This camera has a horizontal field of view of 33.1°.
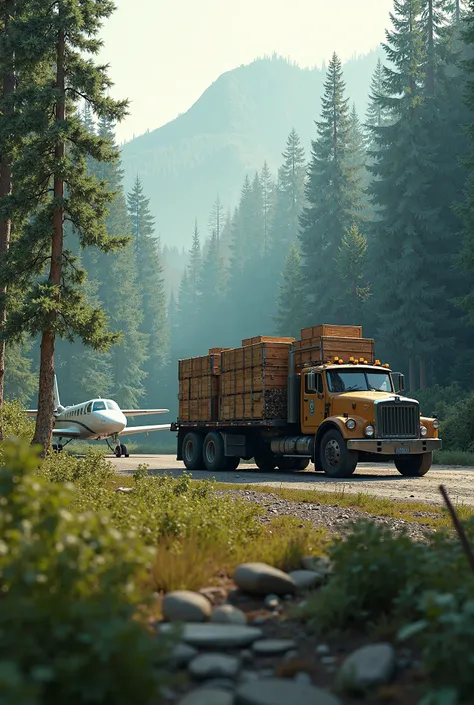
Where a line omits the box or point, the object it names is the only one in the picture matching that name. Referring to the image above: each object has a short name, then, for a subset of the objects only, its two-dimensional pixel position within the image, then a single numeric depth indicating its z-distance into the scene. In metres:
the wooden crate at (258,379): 20.86
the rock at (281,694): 3.39
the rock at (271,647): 4.39
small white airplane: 33.00
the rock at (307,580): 5.81
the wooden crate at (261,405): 20.84
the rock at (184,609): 4.88
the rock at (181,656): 4.09
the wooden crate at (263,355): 20.91
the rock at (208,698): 3.34
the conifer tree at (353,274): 53.50
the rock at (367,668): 3.70
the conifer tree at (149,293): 98.50
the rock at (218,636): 4.38
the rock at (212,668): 3.91
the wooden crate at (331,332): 20.33
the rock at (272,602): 5.46
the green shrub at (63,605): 3.08
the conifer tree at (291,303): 64.44
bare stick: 4.19
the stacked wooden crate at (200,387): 23.89
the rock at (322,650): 4.39
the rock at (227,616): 4.93
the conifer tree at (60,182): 19.06
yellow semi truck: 18.05
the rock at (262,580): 5.60
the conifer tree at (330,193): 65.00
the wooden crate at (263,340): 21.70
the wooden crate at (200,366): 23.97
